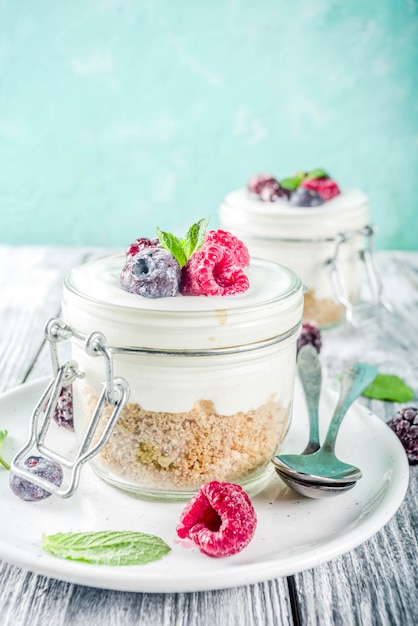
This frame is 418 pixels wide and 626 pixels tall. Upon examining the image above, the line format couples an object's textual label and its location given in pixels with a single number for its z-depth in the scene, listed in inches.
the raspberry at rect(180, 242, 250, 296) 13.6
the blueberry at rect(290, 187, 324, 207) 22.6
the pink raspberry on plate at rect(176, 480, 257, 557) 12.5
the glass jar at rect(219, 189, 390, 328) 22.2
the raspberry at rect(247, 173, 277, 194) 23.5
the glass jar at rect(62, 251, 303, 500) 13.2
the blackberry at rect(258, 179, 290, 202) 23.0
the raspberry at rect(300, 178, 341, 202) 23.4
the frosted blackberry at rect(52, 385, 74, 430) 15.9
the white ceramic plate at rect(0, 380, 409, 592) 12.0
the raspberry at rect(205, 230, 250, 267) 14.5
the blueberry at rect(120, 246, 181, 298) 13.5
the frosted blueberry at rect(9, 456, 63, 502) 13.8
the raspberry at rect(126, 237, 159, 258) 14.6
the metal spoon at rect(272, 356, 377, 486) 14.0
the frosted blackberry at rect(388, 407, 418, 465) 16.0
